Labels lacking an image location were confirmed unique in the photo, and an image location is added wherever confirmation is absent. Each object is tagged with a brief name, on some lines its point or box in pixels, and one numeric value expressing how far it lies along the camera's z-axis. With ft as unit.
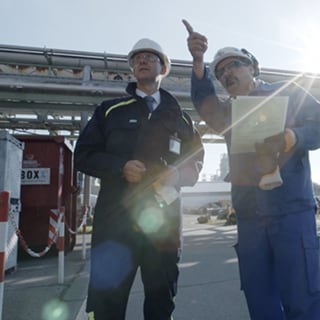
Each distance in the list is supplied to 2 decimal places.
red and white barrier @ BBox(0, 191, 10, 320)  8.66
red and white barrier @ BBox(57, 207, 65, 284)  16.10
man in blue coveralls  5.73
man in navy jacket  6.26
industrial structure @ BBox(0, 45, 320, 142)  30.53
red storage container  23.86
